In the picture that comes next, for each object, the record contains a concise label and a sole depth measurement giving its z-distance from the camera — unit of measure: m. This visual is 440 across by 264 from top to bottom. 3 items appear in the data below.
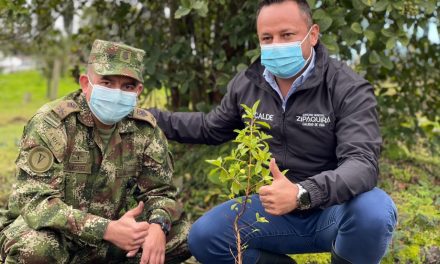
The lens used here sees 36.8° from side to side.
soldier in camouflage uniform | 2.86
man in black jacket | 2.71
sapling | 2.41
